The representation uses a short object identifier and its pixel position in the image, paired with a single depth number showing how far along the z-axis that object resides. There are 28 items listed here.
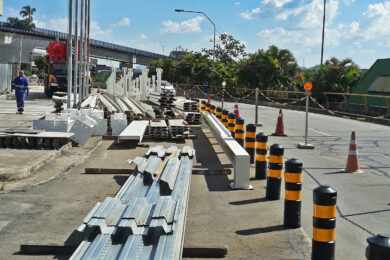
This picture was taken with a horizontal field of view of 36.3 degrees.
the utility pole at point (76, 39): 17.88
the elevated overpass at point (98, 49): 88.25
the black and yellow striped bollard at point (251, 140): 12.03
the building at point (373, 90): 33.81
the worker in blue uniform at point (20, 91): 24.65
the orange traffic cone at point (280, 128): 19.83
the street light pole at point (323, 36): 47.38
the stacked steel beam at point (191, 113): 21.11
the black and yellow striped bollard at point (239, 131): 13.91
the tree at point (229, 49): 76.62
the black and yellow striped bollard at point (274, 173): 8.64
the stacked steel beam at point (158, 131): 15.94
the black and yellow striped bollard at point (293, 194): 7.18
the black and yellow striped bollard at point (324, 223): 5.56
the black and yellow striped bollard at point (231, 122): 15.73
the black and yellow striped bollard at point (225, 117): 17.42
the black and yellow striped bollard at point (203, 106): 24.75
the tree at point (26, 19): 168.88
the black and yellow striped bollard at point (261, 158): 10.45
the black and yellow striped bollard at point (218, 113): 19.36
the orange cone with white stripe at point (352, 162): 11.98
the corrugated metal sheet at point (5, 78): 41.83
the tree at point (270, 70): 55.59
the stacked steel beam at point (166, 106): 22.00
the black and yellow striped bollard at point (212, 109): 21.81
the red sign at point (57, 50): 21.05
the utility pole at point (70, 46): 17.12
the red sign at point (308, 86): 17.67
